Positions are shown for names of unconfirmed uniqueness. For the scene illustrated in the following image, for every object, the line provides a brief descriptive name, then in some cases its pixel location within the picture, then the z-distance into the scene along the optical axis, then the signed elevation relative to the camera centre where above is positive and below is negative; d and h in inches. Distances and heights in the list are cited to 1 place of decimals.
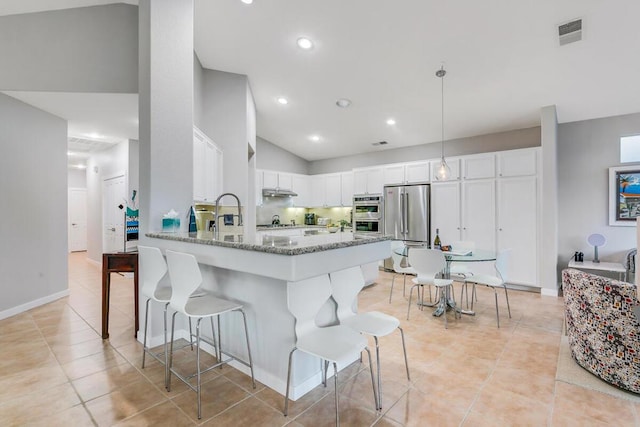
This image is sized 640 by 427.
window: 165.8 +36.7
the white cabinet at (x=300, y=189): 290.0 +25.4
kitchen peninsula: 63.6 -13.4
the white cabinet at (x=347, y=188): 273.9 +24.6
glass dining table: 128.3 -19.6
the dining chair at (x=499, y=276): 136.4 -29.7
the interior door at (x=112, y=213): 229.1 +1.4
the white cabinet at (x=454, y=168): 206.5 +32.7
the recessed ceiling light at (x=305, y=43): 137.5 +81.4
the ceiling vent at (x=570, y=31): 107.7 +68.3
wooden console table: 114.5 -21.0
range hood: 260.1 +19.7
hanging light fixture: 143.4 +22.3
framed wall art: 164.2 +10.2
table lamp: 169.9 -16.3
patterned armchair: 80.5 -33.9
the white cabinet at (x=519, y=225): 178.5 -7.4
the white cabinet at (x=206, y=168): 145.9 +25.0
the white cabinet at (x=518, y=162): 178.2 +31.9
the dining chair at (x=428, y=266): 128.3 -23.3
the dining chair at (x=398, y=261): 152.7 -25.8
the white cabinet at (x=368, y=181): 247.9 +28.9
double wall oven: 244.2 +0.7
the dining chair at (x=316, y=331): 67.2 -31.0
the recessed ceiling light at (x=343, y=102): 187.9 +72.6
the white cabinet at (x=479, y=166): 193.2 +31.7
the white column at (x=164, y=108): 109.7 +41.4
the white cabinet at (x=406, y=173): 224.2 +32.5
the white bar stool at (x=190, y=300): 75.2 -24.3
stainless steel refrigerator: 221.0 +1.2
